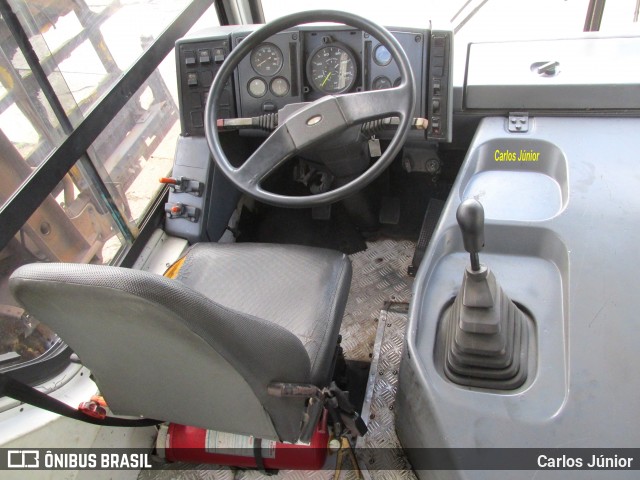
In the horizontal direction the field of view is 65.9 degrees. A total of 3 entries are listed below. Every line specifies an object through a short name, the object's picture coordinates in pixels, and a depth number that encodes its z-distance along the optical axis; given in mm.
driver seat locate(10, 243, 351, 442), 743
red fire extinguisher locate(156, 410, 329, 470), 1307
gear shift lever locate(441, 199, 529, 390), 964
